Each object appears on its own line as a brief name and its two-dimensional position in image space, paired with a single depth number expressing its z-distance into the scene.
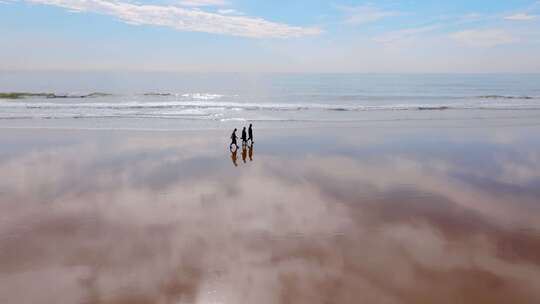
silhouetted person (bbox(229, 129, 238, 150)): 17.27
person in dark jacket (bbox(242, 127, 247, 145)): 17.80
